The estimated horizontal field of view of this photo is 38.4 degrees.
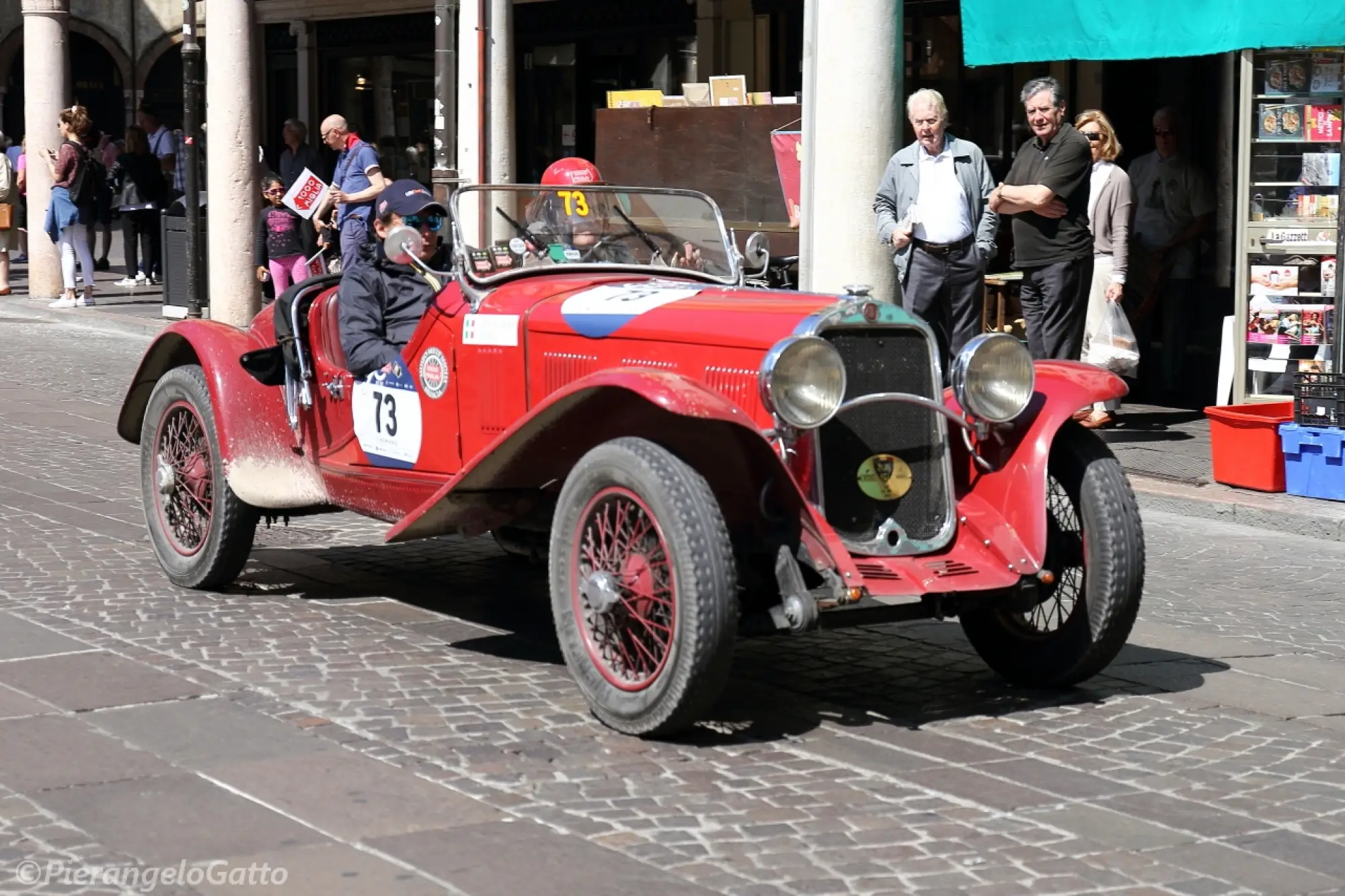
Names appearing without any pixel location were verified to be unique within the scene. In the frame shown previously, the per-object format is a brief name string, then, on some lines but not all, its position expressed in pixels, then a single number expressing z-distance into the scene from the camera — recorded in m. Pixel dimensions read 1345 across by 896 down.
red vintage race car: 5.22
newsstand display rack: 10.80
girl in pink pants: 15.58
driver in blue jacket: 6.78
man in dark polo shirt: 10.15
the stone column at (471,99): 14.52
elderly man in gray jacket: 9.77
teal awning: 9.86
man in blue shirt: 14.34
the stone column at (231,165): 16.39
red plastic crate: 9.37
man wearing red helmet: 6.80
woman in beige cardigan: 11.30
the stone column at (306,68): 24.56
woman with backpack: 18.81
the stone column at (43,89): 20.03
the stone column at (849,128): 10.23
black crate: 9.11
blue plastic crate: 9.10
